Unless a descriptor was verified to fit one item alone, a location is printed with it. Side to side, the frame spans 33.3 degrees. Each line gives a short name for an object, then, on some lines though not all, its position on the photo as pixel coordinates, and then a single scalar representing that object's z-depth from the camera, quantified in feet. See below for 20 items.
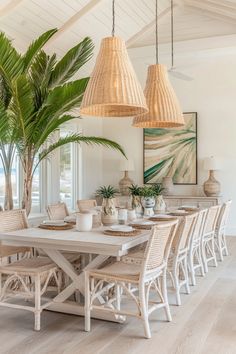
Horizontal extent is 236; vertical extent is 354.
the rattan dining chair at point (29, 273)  10.71
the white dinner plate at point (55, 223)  12.67
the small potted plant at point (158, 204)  17.00
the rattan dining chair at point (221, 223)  18.94
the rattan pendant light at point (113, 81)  10.27
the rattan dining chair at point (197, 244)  14.57
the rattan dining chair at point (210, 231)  16.49
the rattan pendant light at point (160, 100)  13.57
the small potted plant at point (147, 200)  15.93
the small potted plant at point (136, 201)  15.97
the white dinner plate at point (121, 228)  11.65
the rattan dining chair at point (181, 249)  12.66
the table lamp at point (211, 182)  24.98
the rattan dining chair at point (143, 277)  10.03
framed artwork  26.84
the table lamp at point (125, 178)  27.12
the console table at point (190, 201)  25.10
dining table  10.15
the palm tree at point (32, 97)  14.66
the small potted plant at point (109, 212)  13.19
